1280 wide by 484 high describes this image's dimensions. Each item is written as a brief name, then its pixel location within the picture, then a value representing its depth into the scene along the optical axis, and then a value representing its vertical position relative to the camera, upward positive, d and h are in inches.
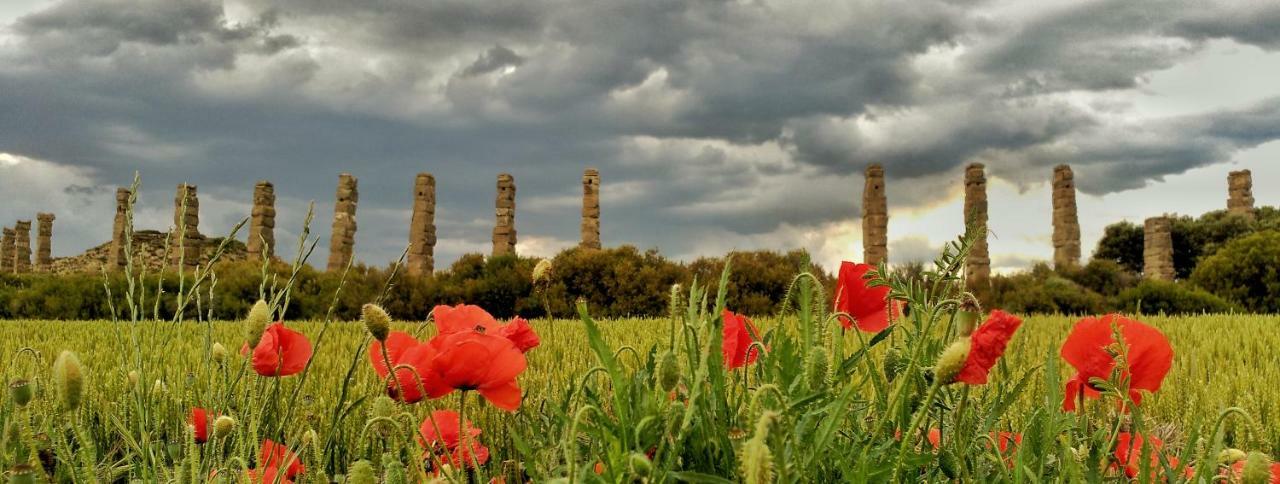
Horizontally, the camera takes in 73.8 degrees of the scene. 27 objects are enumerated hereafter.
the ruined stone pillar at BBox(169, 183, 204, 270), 1114.7 +72.8
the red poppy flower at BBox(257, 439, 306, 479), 70.1 -14.4
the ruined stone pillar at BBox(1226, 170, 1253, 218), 1200.8 +162.6
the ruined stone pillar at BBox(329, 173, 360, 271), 1133.7 +100.9
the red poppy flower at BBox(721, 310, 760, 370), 57.4 -2.9
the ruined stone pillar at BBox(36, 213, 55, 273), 1652.3 +93.1
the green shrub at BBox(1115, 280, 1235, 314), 550.6 +3.6
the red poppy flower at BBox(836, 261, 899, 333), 61.2 +0.0
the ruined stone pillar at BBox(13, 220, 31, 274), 1717.5 +82.4
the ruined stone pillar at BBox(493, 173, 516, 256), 1160.2 +105.0
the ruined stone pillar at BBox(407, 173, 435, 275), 1120.8 +89.0
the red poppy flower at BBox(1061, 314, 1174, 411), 56.4 -3.2
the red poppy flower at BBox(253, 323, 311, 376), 62.0 -4.4
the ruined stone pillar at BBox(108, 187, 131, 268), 1298.0 +94.1
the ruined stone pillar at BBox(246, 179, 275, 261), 1143.0 +105.4
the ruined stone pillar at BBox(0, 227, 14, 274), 1800.0 +77.5
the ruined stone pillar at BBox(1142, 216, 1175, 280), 1083.3 +72.3
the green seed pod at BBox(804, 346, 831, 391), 44.0 -3.4
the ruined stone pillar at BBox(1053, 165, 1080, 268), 1100.7 +107.6
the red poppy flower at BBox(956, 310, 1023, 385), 46.5 -2.4
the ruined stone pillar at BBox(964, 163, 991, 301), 1085.8 +131.9
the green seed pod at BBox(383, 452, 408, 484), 42.6 -9.0
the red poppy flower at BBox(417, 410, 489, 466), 71.4 -11.7
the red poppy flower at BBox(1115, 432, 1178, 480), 61.3 -11.8
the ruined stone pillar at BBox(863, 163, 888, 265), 1091.9 +109.9
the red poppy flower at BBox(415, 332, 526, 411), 51.5 -4.2
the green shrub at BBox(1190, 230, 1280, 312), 605.9 +23.5
